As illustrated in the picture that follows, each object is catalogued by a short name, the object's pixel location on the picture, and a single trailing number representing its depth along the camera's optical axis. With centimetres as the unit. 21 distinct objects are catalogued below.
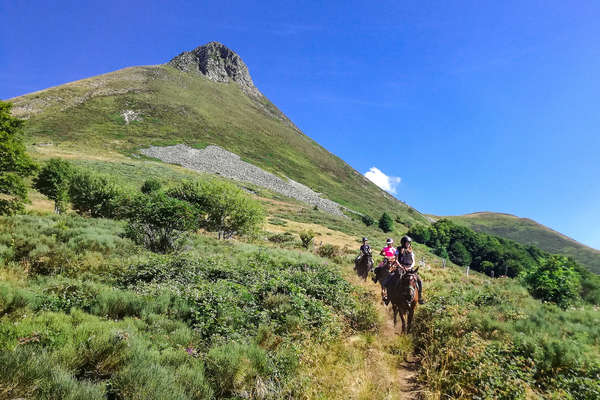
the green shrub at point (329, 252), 2504
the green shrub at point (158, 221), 1400
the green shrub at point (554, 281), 1834
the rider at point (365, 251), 1719
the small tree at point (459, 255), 9606
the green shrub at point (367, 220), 8722
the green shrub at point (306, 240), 2915
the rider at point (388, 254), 1369
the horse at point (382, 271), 1343
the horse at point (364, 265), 1711
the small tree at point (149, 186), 3508
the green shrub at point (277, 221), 4953
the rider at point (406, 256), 1043
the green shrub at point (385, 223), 8794
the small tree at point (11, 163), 1716
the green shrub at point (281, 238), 3212
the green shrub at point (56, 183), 2769
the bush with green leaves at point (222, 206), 2453
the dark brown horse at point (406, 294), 912
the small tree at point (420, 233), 9488
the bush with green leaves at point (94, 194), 2545
